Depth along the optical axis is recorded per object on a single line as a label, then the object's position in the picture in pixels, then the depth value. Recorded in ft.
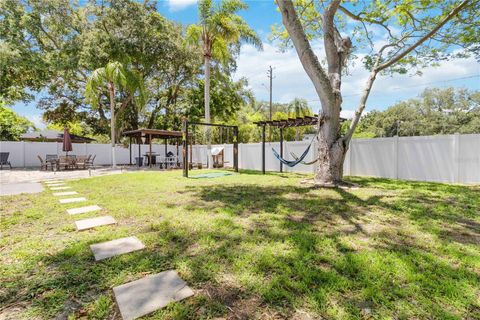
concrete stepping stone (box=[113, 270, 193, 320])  5.12
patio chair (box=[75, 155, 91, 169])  37.83
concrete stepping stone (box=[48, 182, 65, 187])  21.32
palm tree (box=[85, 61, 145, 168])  36.78
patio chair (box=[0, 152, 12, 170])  38.14
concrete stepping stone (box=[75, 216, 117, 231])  10.24
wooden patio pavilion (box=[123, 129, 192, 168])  42.51
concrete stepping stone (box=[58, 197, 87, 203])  14.95
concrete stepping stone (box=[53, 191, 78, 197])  16.84
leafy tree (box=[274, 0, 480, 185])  19.03
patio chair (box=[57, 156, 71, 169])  36.63
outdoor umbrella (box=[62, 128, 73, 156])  36.13
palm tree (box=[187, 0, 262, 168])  35.22
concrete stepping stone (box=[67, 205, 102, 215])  12.49
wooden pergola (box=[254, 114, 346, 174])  29.51
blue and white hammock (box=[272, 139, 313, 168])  24.81
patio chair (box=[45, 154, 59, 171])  35.55
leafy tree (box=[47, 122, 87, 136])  92.97
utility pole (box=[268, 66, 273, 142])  77.26
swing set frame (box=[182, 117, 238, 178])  27.68
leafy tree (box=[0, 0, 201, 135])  40.78
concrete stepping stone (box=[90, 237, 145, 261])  7.71
